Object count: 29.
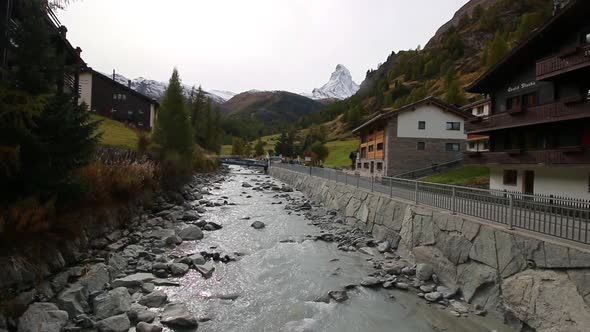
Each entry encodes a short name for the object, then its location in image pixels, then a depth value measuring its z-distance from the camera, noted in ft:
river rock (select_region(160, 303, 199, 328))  24.59
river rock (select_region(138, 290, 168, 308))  27.27
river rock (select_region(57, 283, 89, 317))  23.67
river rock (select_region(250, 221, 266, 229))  59.52
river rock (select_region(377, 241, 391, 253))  44.20
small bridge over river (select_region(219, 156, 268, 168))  257.14
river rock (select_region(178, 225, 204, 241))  48.80
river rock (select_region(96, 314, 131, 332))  22.72
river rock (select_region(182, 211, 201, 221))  61.26
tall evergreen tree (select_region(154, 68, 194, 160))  103.30
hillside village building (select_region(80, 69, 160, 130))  161.27
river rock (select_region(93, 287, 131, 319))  24.60
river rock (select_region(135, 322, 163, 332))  22.86
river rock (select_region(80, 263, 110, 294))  27.74
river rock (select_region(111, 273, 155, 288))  29.89
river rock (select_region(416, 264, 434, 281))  33.81
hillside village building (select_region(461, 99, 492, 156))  137.77
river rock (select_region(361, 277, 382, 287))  33.55
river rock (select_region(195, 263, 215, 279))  35.17
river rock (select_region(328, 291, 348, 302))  30.62
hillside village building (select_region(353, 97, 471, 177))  124.16
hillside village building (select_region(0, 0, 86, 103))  28.94
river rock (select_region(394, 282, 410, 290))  32.68
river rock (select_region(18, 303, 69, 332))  20.15
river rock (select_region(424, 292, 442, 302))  29.60
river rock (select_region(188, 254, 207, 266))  37.96
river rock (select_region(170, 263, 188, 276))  34.91
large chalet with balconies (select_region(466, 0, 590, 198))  55.72
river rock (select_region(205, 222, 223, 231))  56.13
